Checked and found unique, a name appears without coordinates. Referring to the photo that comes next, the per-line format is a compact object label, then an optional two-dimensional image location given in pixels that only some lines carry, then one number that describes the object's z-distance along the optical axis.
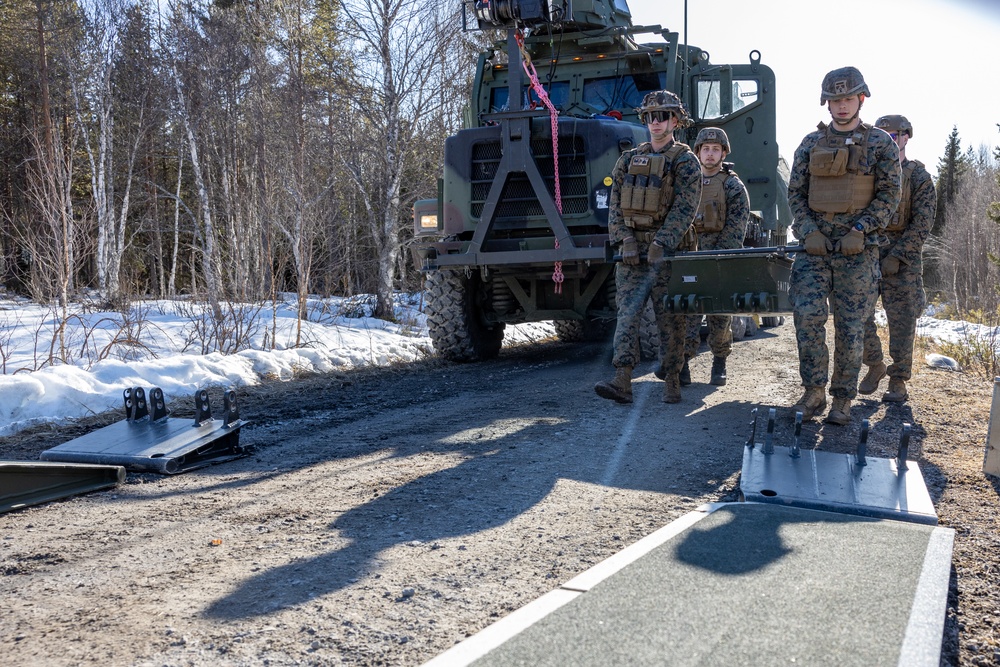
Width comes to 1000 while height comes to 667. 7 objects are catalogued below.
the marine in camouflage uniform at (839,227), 5.16
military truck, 7.84
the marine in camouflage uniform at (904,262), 6.26
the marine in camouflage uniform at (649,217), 5.91
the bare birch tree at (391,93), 14.50
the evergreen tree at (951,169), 55.88
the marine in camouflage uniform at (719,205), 6.75
